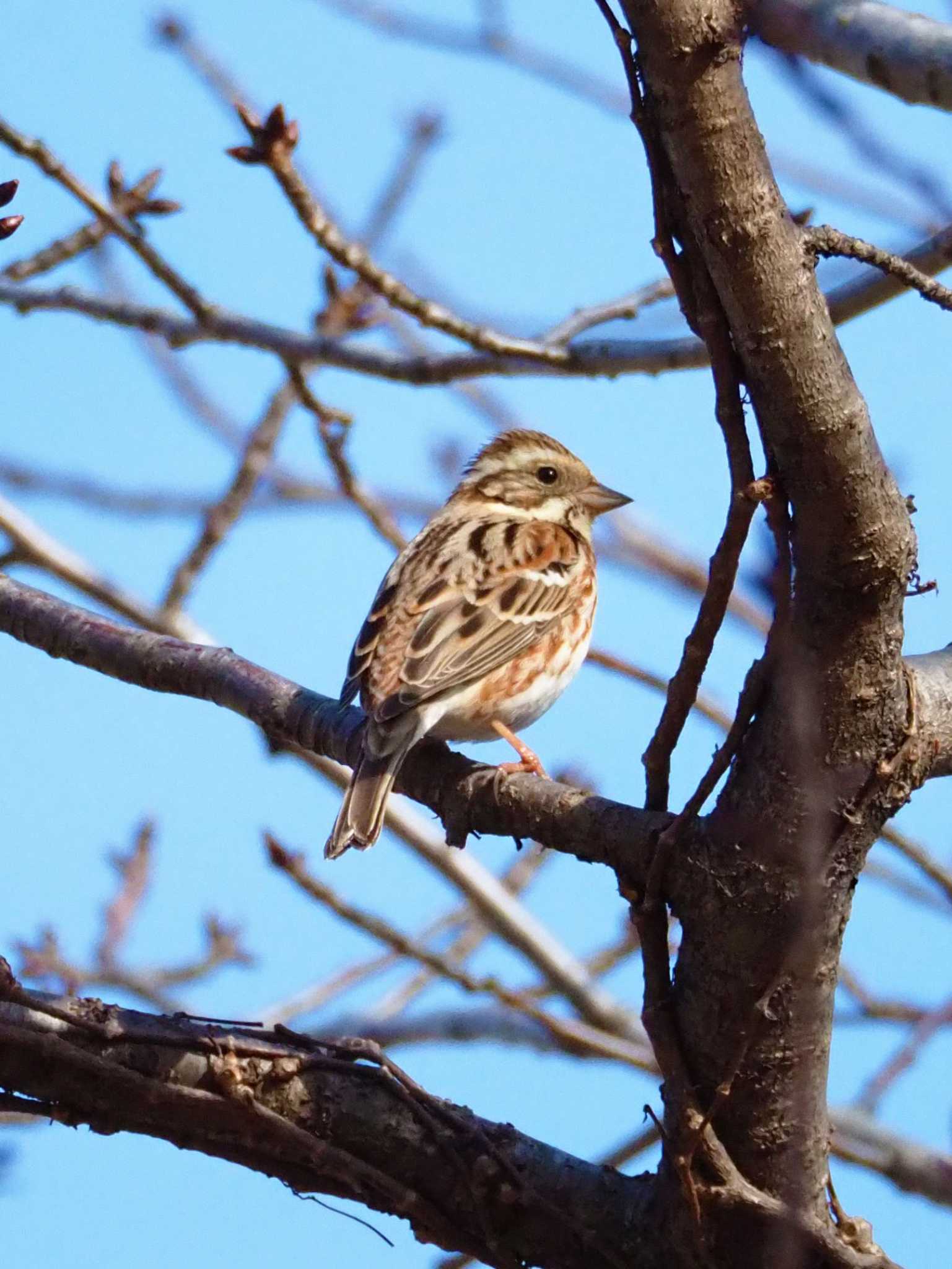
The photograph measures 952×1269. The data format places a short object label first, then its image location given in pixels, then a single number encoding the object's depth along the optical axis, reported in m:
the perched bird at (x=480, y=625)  9.79
